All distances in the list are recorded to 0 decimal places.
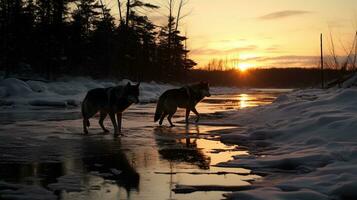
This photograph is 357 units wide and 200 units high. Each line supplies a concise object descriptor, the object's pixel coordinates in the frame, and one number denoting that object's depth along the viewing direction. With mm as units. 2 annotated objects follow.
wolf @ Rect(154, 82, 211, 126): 15391
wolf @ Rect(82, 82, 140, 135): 12586
